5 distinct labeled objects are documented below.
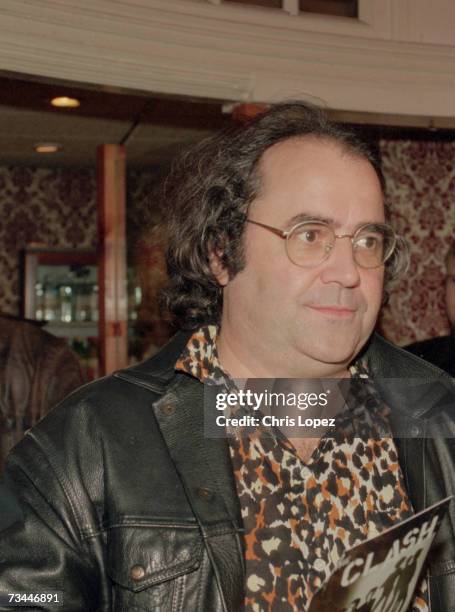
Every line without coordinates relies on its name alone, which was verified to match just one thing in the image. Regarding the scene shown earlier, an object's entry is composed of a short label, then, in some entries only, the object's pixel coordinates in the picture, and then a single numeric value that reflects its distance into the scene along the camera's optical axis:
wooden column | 3.22
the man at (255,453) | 0.99
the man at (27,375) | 2.19
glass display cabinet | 6.04
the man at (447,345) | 2.35
